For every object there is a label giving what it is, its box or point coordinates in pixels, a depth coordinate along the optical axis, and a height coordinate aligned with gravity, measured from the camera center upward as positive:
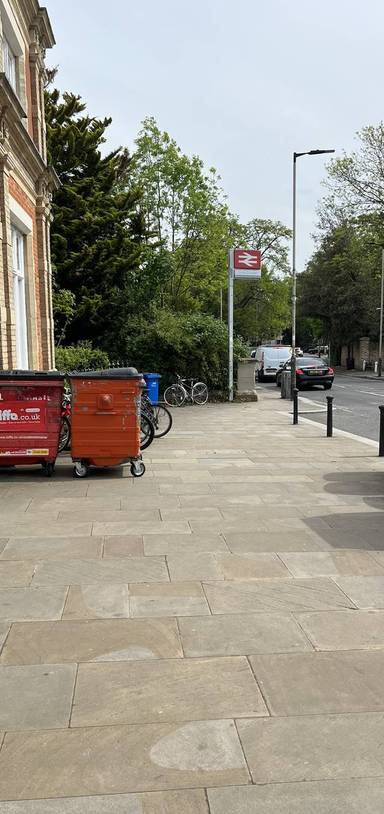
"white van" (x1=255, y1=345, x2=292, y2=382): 32.56 -1.25
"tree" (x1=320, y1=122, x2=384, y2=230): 35.06 +8.65
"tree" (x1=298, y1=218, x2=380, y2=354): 46.53 +3.52
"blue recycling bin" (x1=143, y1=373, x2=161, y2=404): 14.71 -1.17
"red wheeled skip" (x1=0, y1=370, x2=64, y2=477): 7.77 -0.97
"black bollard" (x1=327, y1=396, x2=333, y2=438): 11.69 -1.51
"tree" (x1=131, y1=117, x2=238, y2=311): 28.72 +5.72
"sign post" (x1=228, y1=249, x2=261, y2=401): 20.05 +2.21
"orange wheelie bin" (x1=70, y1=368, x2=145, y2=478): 7.74 -0.97
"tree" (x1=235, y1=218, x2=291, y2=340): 57.22 +4.20
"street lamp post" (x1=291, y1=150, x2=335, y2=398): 20.97 -0.81
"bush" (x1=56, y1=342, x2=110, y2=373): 17.59 -0.64
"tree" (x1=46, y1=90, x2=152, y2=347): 21.64 +3.58
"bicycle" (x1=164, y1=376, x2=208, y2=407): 19.22 -1.73
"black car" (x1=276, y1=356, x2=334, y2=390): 26.22 -1.56
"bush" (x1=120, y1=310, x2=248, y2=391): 20.22 -0.45
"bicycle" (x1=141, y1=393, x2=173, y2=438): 10.49 -1.42
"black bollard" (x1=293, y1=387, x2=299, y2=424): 14.17 -1.58
